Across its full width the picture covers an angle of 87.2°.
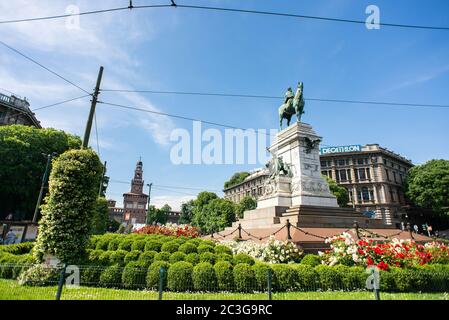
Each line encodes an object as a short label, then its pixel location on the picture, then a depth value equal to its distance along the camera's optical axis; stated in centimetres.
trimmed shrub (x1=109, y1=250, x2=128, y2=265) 882
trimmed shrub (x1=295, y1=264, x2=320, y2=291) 764
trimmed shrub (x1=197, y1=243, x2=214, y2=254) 995
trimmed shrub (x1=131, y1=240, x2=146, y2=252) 1073
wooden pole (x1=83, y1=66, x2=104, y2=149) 1022
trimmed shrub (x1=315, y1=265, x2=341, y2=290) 764
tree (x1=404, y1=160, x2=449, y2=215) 4591
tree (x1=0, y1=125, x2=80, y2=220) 2942
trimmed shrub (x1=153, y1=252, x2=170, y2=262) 889
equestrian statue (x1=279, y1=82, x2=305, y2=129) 2152
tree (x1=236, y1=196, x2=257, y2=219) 5534
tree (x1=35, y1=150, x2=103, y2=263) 891
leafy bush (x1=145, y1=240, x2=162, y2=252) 1030
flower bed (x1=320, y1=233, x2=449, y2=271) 866
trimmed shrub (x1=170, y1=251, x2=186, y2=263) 881
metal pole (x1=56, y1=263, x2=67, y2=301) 557
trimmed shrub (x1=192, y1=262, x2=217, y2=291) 745
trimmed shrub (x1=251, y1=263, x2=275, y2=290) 757
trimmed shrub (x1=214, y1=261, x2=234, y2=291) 750
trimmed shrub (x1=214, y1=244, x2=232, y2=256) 1000
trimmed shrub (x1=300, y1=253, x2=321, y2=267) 925
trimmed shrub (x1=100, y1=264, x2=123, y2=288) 779
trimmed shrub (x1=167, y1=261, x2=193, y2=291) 753
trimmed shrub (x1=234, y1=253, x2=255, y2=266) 859
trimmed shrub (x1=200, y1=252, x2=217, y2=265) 884
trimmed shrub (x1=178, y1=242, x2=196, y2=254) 989
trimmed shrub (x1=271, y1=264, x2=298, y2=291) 756
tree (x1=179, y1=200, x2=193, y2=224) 8704
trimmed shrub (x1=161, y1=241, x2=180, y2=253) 1004
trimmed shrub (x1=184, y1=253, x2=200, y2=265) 880
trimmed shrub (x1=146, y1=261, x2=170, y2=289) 758
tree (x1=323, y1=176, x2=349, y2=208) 4918
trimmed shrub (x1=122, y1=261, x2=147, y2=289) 771
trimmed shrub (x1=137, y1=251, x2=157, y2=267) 864
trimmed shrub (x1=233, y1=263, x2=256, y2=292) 747
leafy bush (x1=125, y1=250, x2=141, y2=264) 897
